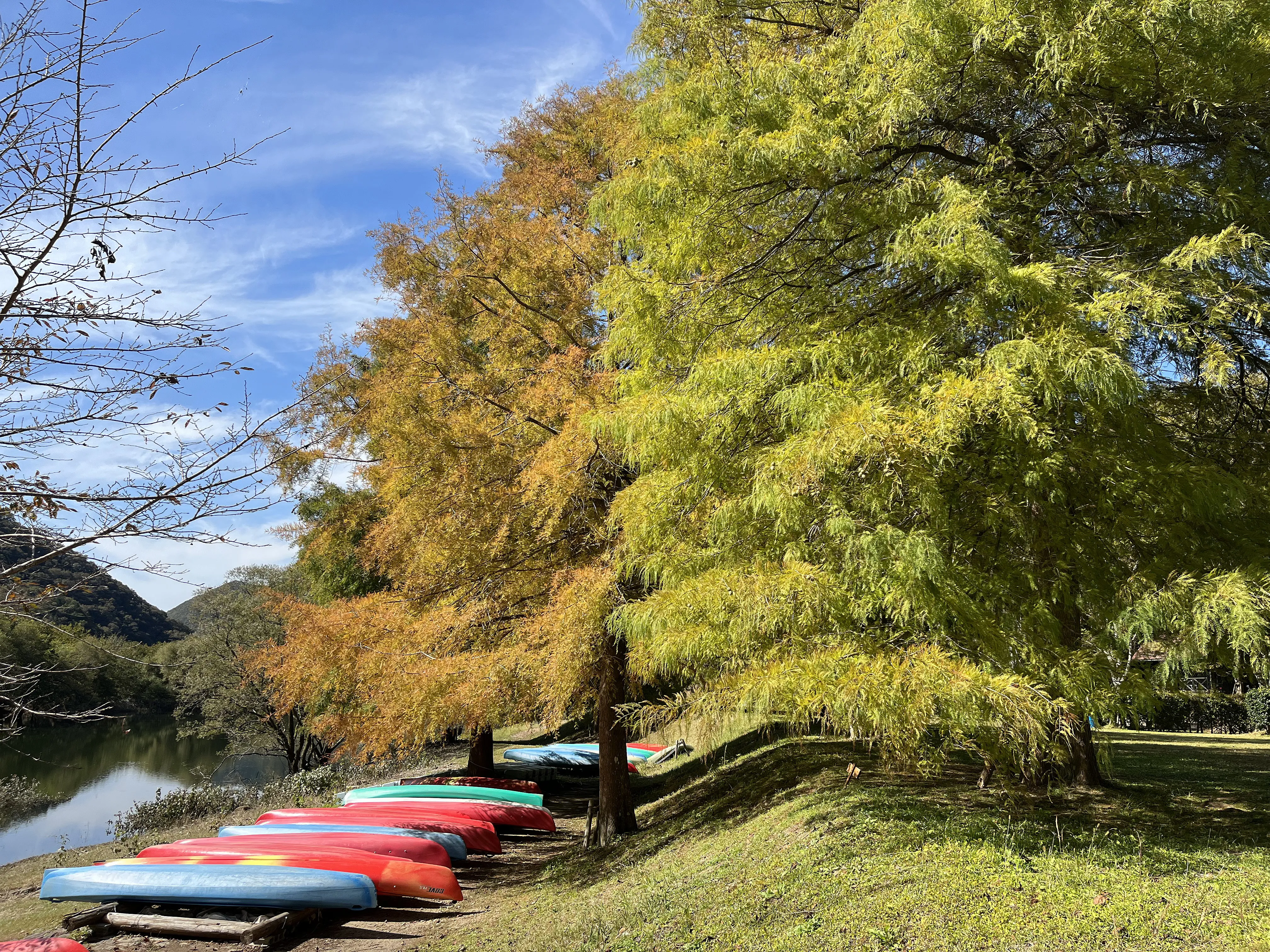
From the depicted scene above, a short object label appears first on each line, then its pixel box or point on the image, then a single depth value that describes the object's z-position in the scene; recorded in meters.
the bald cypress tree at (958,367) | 4.87
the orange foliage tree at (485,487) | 8.70
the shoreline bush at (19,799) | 20.70
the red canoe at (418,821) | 11.05
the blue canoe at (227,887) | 8.01
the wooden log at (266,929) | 7.48
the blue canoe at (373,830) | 10.25
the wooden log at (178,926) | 7.68
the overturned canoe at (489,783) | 15.46
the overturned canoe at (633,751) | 21.06
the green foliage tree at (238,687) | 22.98
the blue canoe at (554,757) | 20.48
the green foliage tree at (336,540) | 13.20
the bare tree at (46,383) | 3.08
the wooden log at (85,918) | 8.25
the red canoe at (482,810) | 12.21
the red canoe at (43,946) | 6.16
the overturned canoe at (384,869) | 8.58
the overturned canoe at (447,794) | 13.98
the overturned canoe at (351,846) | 9.40
